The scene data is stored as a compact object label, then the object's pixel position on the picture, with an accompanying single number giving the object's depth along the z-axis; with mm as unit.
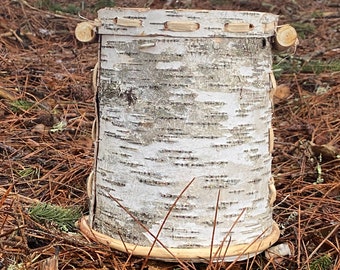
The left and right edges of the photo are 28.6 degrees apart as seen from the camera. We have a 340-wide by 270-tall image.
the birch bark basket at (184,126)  625
